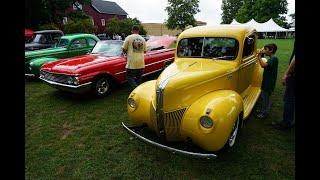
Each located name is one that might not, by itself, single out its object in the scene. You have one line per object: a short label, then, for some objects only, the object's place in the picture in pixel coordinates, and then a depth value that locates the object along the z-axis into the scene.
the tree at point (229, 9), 80.46
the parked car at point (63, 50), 9.83
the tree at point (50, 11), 27.44
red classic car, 7.09
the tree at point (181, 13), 64.38
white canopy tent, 44.47
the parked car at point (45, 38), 12.66
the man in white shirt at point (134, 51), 7.16
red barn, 52.38
